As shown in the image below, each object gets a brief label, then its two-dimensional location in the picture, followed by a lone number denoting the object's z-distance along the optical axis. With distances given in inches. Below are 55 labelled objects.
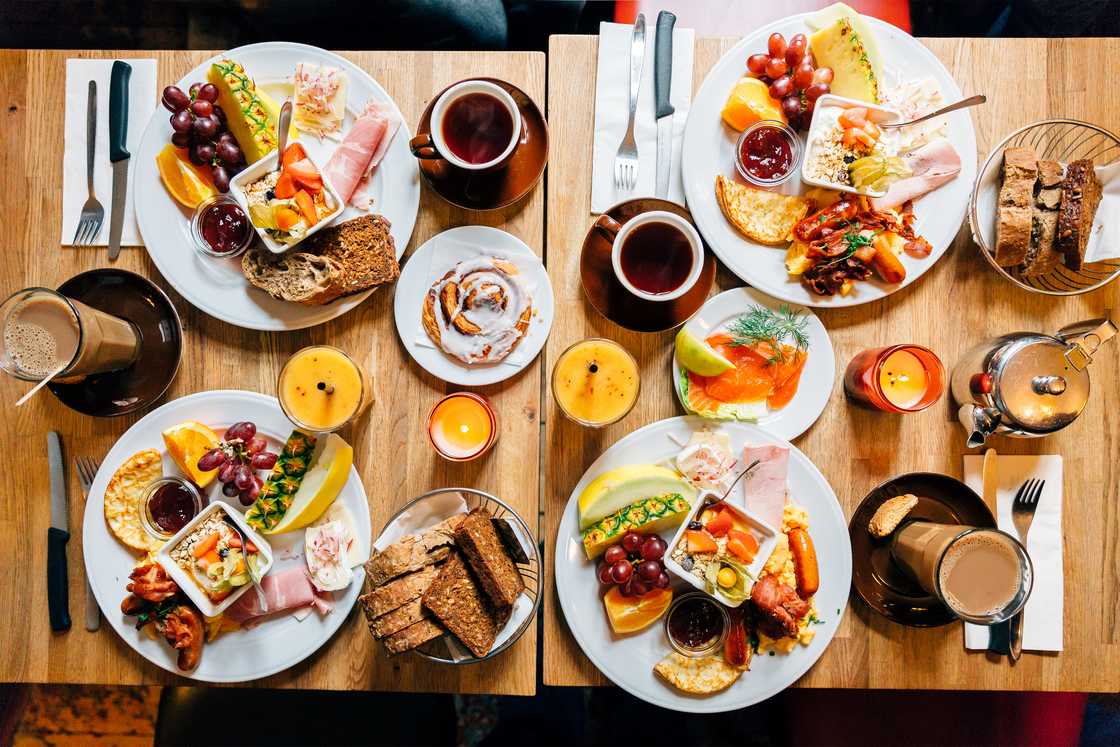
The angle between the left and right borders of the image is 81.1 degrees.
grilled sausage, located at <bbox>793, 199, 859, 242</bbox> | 62.6
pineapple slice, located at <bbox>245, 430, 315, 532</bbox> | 62.6
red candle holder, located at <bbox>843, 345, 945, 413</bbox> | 61.7
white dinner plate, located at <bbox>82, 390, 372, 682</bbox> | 62.5
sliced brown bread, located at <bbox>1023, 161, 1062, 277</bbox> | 63.0
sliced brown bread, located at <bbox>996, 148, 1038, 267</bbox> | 62.8
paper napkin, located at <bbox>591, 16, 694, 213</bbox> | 64.9
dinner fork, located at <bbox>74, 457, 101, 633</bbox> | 64.7
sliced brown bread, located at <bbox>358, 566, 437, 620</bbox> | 58.6
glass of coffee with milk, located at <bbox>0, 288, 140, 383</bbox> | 59.2
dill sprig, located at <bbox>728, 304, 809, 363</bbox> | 62.9
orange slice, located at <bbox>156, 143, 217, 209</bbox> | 63.7
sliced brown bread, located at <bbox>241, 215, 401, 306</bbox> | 61.8
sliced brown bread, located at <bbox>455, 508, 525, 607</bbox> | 57.4
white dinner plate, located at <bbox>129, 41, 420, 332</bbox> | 63.9
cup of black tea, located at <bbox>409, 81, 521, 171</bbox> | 60.6
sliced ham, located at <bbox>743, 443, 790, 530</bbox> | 62.1
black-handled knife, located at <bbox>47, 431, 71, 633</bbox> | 64.5
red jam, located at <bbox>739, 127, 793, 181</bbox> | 63.9
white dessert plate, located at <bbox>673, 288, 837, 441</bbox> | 63.5
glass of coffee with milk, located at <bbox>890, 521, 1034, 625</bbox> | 58.4
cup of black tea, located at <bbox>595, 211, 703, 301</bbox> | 59.7
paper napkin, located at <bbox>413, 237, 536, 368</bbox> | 62.8
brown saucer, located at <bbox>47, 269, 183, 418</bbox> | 64.3
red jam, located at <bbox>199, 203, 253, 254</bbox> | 63.7
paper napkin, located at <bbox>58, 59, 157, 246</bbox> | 66.3
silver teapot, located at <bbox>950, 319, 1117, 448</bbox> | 61.7
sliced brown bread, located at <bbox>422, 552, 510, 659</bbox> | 57.7
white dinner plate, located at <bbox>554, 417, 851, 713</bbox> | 62.1
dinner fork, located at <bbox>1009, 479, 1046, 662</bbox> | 65.0
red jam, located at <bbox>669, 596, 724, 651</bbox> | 63.1
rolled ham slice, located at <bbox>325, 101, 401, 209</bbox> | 63.0
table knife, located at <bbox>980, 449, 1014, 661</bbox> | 64.6
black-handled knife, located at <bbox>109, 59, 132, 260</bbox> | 65.2
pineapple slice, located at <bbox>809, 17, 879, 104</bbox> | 62.4
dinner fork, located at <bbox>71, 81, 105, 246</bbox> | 66.1
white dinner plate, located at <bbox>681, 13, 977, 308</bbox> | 63.6
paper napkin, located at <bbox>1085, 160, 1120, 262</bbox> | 62.4
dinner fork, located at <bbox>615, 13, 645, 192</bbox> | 64.4
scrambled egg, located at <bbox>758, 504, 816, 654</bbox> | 62.4
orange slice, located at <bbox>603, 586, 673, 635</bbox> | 61.1
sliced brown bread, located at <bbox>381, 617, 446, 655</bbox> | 57.7
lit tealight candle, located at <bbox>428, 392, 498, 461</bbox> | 62.7
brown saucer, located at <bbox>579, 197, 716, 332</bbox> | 63.1
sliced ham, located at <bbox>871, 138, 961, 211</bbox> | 63.2
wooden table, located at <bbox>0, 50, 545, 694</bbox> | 64.5
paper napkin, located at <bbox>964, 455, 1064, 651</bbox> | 64.5
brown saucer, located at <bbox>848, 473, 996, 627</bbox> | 63.4
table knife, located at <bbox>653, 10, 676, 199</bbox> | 63.5
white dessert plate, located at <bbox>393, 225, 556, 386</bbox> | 62.7
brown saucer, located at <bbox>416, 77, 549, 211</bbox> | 63.7
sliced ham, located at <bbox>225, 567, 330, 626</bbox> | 62.1
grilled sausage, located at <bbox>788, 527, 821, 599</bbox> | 62.5
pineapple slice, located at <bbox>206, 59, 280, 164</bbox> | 62.3
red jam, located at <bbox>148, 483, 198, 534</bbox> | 64.4
